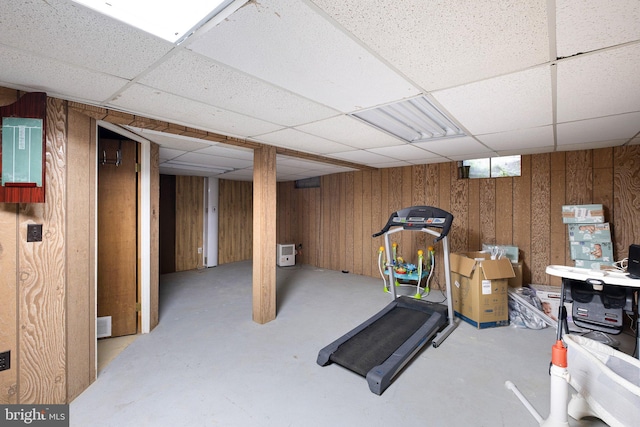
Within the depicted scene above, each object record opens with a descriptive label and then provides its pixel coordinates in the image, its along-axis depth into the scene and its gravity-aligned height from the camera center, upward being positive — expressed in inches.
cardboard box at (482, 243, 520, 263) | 143.2 -20.2
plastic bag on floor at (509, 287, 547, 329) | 116.4 -43.7
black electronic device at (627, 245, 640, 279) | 77.2 -14.6
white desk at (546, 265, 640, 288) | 72.1 -18.1
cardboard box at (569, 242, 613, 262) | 121.1 -17.7
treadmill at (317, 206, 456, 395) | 84.4 -46.0
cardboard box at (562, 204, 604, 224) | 123.0 -0.9
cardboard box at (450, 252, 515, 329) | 115.5 -33.9
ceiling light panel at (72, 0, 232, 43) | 37.0 +28.5
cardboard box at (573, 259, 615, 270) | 118.8 -23.2
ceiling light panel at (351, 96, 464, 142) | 77.1 +30.4
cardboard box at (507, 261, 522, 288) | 136.9 -33.1
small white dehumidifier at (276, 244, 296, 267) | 237.3 -36.7
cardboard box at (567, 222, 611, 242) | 121.6 -9.4
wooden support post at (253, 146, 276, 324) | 121.1 -9.9
